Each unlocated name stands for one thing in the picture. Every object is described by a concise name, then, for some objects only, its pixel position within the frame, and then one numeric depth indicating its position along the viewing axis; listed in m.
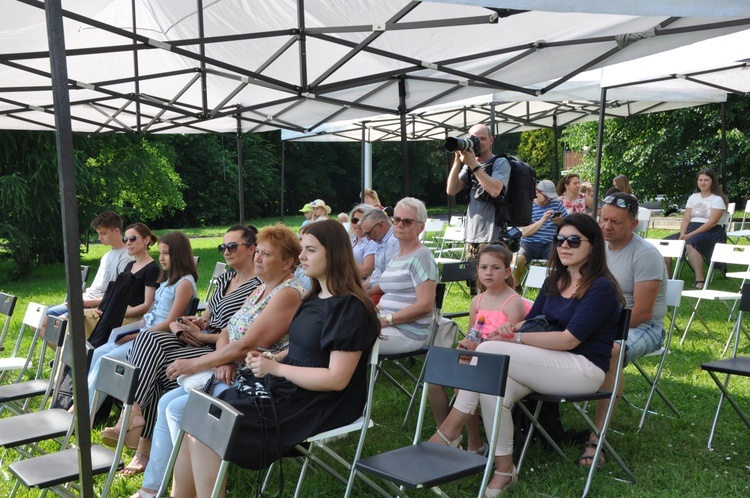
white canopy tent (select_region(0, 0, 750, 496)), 5.13
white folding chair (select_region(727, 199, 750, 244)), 10.52
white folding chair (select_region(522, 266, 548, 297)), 5.69
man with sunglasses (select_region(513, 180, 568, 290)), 8.87
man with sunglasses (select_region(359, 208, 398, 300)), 5.71
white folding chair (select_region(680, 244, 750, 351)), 6.58
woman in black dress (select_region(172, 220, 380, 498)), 3.19
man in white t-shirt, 6.66
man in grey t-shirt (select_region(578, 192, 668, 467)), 4.45
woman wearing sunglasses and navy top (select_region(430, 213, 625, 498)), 3.72
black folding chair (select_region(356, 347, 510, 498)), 2.94
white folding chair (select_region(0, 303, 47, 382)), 5.05
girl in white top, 9.31
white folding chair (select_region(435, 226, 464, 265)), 11.58
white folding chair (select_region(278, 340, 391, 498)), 3.29
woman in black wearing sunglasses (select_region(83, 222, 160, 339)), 5.77
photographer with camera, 5.92
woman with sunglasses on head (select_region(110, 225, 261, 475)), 4.38
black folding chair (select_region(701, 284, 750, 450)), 4.18
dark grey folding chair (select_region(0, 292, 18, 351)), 5.38
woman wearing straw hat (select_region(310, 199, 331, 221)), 10.91
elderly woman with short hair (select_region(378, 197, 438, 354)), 4.86
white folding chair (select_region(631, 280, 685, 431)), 4.67
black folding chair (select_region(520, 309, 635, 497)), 3.68
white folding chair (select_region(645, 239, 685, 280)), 7.28
